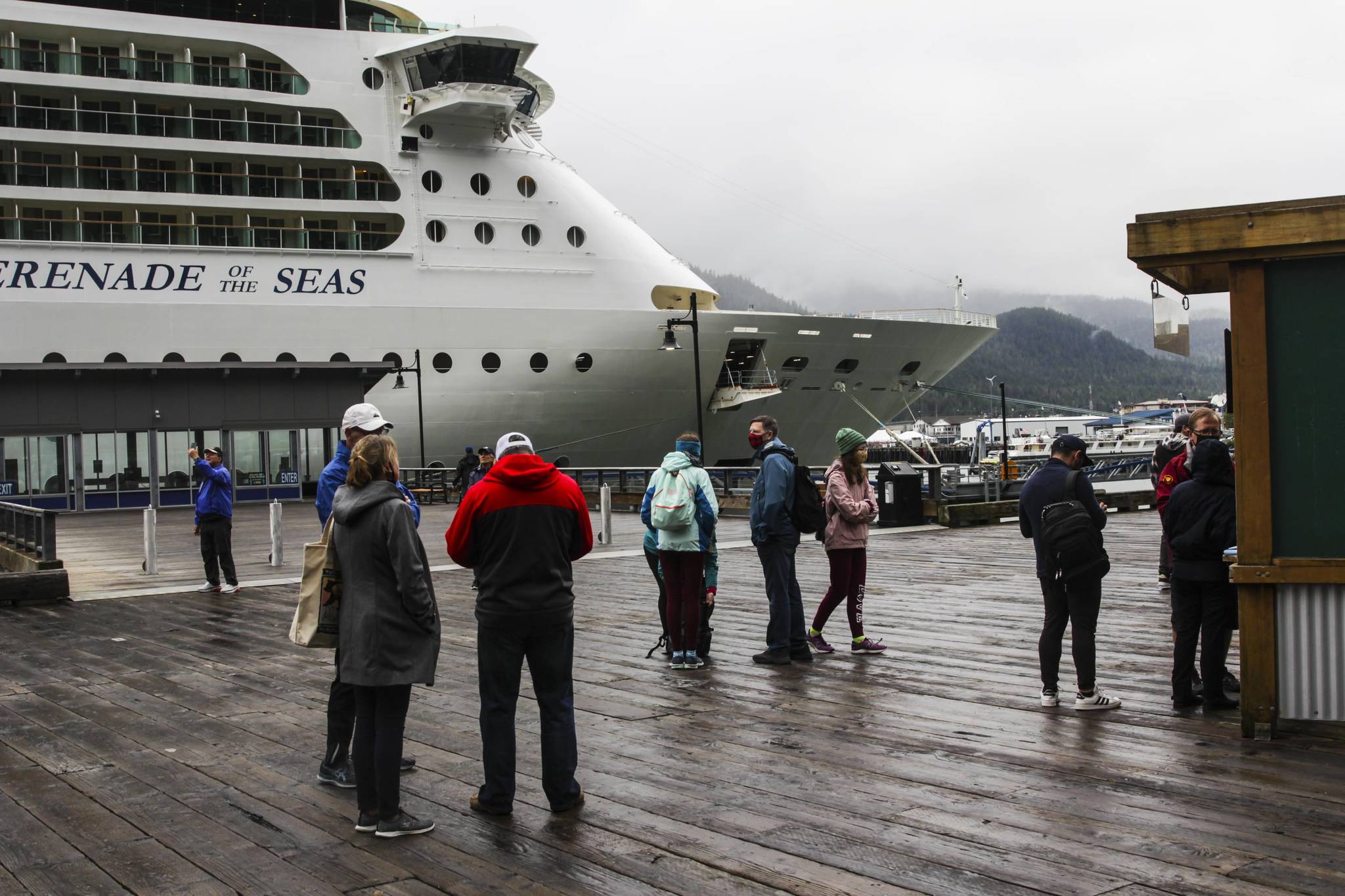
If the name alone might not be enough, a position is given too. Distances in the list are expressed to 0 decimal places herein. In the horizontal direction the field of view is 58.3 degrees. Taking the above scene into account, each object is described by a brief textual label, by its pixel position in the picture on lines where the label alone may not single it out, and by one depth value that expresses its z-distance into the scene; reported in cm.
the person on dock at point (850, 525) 845
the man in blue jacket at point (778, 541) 823
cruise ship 3123
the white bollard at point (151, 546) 1549
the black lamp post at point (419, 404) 3144
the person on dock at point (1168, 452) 1053
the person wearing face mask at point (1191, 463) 702
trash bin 2002
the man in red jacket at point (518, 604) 505
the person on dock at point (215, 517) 1324
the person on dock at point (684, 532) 798
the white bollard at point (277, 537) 1622
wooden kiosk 575
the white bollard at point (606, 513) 1828
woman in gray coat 480
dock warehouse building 3008
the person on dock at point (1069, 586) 664
